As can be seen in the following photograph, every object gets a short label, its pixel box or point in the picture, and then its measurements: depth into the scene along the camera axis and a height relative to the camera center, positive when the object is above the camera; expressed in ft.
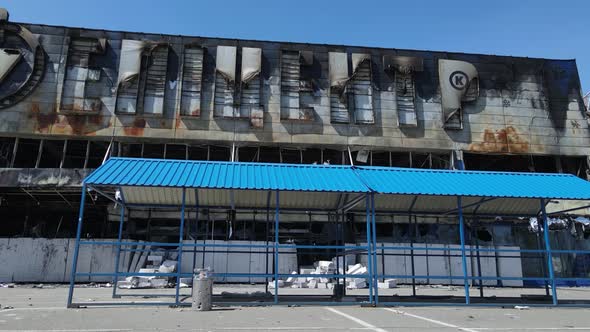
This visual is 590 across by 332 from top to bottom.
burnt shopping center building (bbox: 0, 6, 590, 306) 93.09 +31.34
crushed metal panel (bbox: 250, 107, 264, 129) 97.19 +30.98
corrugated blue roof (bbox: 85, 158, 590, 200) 41.55 +8.31
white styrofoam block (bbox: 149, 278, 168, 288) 70.18 -3.81
